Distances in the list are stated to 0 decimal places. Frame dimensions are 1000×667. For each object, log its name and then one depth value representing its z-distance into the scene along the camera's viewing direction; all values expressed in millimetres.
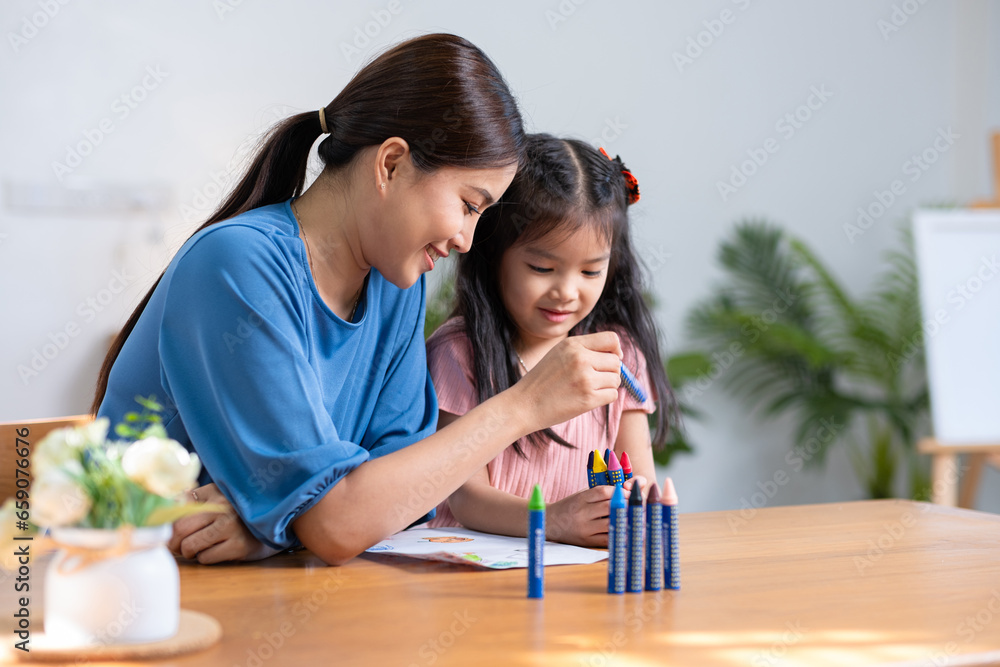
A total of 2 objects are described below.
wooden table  782
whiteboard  2939
